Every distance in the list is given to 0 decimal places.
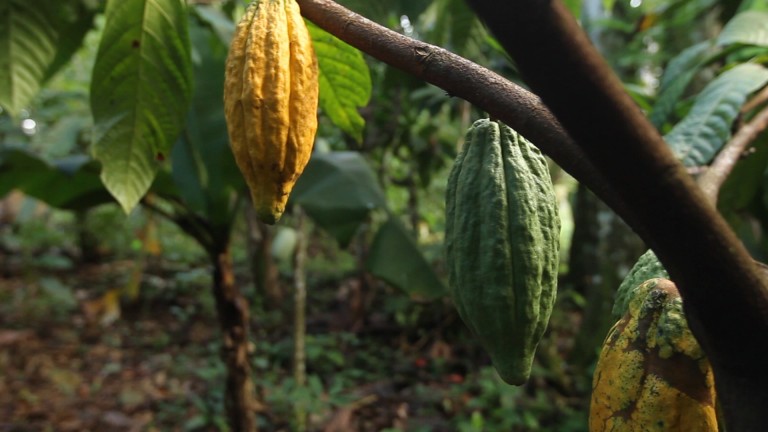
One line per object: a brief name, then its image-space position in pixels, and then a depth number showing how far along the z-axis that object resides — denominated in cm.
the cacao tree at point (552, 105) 26
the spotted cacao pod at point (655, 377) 43
